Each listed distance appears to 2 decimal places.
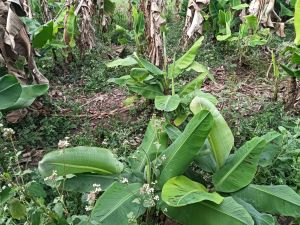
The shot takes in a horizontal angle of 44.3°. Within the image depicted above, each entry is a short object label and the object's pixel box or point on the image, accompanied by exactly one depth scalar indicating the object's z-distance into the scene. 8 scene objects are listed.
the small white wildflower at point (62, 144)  1.85
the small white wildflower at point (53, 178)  1.82
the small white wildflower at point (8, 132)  1.94
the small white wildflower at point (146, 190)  1.79
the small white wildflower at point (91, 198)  1.70
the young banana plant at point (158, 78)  3.35
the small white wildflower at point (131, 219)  1.74
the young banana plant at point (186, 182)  2.00
